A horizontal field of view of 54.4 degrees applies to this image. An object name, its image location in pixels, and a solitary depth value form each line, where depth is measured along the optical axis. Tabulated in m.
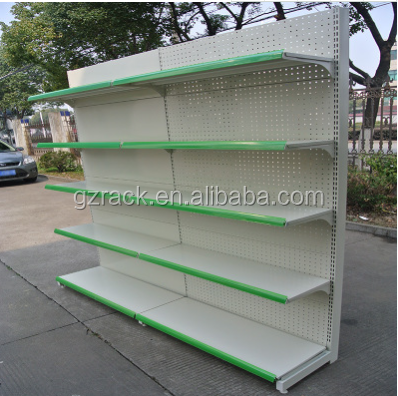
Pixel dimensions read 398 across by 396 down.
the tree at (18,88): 26.69
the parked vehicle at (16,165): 11.08
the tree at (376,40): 8.26
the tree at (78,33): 7.17
